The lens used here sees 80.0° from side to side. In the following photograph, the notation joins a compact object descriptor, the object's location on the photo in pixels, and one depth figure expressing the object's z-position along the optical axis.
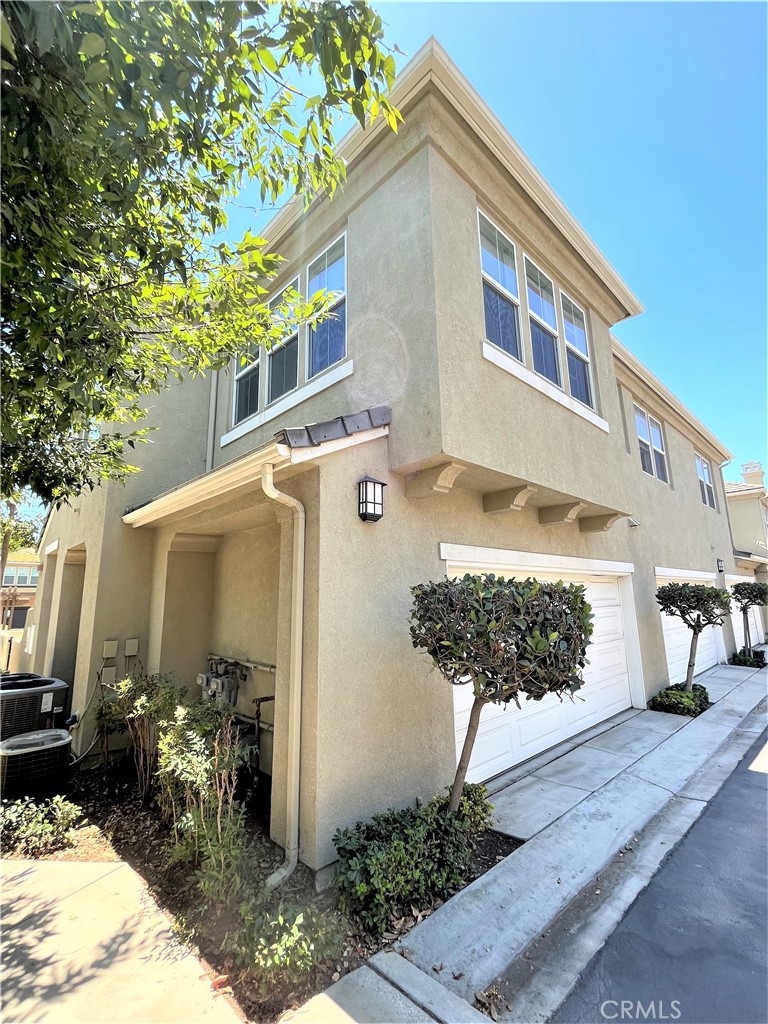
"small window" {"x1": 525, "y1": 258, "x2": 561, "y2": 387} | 6.70
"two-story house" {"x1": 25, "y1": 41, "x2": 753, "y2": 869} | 4.33
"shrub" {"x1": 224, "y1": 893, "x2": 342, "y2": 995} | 2.84
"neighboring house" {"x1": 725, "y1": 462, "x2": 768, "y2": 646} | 20.89
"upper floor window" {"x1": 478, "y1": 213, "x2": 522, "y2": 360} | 5.89
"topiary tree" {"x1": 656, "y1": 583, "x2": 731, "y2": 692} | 9.53
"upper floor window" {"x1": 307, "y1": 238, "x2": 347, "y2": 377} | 6.29
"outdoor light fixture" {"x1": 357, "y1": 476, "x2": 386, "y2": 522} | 4.56
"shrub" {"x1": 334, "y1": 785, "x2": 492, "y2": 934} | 3.41
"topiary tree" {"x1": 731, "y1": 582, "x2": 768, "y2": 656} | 14.17
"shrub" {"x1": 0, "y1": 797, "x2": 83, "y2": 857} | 4.55
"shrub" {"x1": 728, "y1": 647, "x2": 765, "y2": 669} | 14.39
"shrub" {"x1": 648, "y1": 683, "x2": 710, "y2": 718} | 8.88
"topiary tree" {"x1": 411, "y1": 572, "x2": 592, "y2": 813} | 3.86
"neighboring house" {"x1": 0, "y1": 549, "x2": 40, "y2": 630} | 21.44
